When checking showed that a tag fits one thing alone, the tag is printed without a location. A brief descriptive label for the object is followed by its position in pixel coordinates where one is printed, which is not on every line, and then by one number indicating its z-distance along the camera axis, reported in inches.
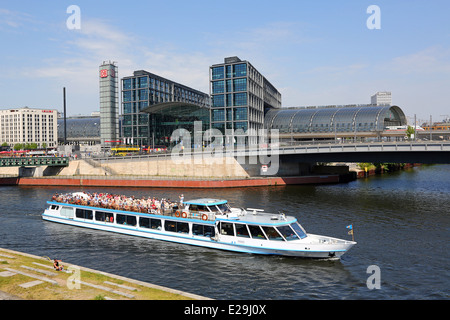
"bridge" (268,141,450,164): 2476.6
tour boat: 1131.9
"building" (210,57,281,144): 4859.7
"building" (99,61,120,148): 5142.7
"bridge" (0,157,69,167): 3376.0
